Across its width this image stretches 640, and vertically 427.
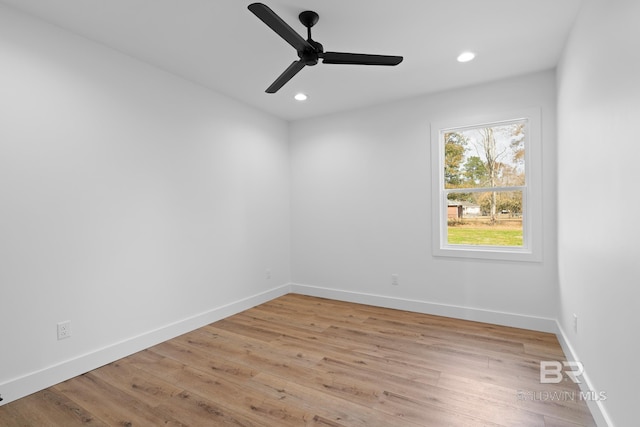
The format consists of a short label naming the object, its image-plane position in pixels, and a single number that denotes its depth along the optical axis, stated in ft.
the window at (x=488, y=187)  10.43
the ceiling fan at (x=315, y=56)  6.70
